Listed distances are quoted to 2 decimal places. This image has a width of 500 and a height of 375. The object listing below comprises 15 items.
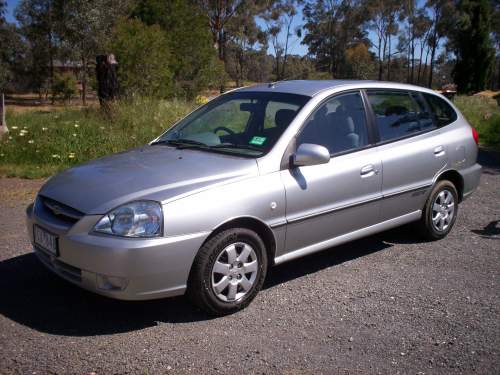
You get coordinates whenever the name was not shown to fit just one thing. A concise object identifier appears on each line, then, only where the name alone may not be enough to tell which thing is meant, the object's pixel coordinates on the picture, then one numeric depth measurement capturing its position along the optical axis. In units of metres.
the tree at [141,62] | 15.99
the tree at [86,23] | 35.28
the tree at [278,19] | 49.56
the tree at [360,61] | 49.44
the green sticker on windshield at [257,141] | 4.23
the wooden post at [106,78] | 12.26
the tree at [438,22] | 49.26
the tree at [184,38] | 22.80
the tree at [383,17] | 50.22
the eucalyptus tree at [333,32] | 51.81
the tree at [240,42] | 47.59
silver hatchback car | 3.43
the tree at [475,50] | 41.06
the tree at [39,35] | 39.56
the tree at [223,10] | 44.72
